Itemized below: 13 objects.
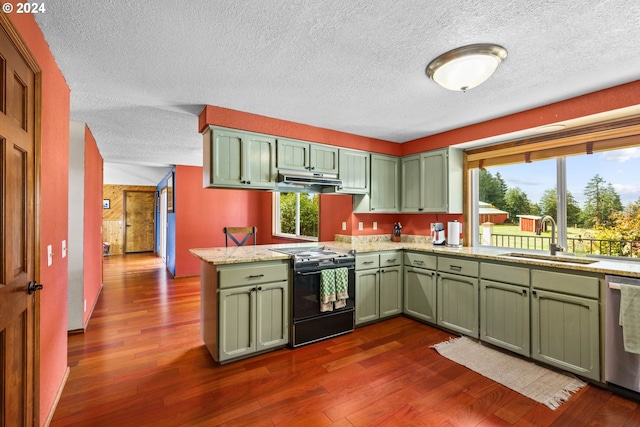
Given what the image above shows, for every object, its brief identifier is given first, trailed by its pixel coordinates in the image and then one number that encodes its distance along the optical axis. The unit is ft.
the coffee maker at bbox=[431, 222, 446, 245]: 12.71
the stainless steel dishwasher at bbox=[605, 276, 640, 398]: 7.01
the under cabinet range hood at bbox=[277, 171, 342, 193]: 10.78
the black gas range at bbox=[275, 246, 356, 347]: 9.63
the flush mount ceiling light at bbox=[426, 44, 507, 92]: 6.32
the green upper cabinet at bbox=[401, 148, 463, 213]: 12.37
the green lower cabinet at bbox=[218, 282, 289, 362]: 8.59
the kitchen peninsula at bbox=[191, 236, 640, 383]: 7.73
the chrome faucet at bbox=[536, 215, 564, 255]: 9.71
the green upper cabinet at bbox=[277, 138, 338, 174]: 11.03
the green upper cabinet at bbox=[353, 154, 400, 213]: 13.32
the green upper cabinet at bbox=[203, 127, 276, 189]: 9.68
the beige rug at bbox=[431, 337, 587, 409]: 7.27
